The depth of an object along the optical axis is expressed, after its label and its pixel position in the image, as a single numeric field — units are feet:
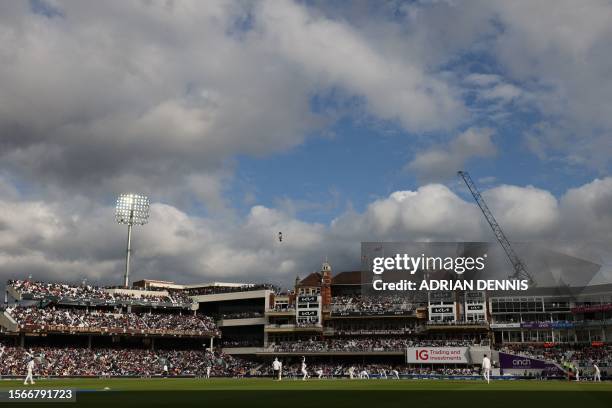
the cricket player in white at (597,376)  211.80
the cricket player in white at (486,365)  172.45
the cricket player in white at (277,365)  215.31
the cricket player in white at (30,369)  161.89
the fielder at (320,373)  288.71
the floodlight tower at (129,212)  392.68
